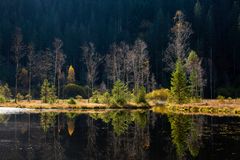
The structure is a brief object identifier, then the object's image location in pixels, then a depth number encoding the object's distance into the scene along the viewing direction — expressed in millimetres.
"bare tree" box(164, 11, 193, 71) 74881
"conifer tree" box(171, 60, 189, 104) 66000
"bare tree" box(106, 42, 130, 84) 101769
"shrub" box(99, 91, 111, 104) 76438
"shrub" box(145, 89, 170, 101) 90812
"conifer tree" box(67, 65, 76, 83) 116350
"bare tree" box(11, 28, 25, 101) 145000
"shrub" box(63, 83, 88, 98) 108938
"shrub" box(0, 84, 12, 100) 89175
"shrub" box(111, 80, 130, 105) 72562
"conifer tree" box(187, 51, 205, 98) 74750
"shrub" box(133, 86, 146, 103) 74125
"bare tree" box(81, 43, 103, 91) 130788
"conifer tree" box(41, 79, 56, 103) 79619
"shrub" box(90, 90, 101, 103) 81538
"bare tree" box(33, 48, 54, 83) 117375
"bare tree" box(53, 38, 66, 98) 92088
